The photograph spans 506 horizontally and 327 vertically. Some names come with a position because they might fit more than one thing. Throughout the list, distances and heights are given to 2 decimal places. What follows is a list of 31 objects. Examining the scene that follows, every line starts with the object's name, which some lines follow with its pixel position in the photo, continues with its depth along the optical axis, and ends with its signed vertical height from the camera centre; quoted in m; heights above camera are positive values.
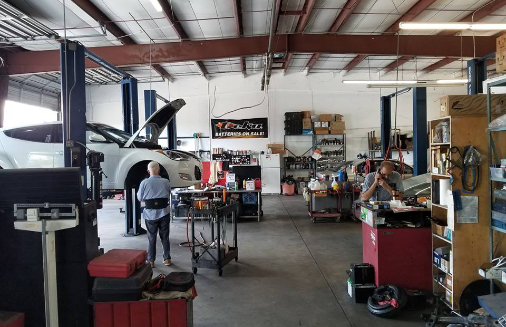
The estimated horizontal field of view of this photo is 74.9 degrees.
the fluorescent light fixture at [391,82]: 7.75 +1.78
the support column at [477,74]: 6.23 +1.55
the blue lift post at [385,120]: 8.67 +0.99
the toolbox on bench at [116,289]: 2.55 -0.98
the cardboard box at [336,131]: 12.95 +1.08
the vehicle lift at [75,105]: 3.76 +0.69
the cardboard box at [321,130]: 12.98 +1.13
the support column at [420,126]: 6.07 +0.56
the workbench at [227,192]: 7.78 -0.76
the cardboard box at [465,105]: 3.28 +0.51
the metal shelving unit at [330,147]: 13.09 +0.47
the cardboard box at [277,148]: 13.17 +0.46
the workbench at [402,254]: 3.60 -1.06
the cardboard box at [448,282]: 3.18 -1.23
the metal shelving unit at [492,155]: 3.02 +0.00
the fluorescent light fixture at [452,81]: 8.04 +1.85
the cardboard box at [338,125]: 12.89 +1.31
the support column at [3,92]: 8.43 +1.87
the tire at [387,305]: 3.22 -1.45
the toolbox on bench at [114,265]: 2.56 -0.80
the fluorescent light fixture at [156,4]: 4.92 +2.39
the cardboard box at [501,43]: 3.30 +1.18
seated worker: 4.51 -0.37
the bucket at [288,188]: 12.84 -1.12
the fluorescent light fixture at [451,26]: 4.75 +1.91
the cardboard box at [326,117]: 13.04 +1.64
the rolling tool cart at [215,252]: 4.54 -1.31
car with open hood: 5.47 +0.20
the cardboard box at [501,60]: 3.25 +0.96
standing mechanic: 4.90 -0.68
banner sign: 13.43 +1.31
